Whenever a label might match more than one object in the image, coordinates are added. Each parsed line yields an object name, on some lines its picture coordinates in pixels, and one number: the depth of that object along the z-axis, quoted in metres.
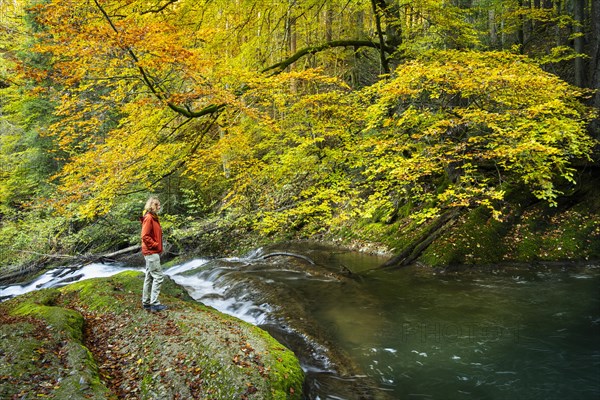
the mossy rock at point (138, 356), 3.88
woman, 5.94
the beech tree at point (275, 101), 6.28
